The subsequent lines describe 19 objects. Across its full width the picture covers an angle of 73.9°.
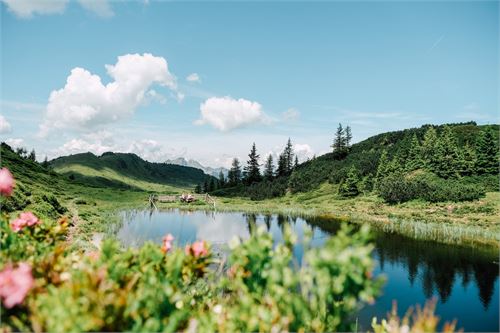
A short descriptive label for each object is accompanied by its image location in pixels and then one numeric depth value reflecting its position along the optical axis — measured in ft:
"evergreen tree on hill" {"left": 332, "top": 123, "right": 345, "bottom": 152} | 296.22
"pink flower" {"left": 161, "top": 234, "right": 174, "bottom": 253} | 17.81
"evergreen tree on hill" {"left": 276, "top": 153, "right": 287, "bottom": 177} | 324.68
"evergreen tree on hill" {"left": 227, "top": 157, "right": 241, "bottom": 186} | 351.79
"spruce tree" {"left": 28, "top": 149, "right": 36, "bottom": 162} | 402.93
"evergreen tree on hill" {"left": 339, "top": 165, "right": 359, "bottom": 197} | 201.26
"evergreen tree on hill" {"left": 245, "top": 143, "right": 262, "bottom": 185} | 323.57
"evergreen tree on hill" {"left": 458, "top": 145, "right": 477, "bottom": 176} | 169.48
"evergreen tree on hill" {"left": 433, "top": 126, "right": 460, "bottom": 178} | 173.78
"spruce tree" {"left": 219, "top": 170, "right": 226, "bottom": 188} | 358.53
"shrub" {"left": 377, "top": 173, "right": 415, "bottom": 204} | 158.10
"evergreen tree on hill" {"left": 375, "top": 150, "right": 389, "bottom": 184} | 203.82
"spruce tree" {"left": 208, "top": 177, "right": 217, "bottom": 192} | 354.54
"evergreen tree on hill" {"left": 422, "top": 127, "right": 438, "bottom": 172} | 191.67
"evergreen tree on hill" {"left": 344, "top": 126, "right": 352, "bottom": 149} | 297.53
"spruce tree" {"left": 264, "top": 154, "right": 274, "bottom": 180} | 328.29
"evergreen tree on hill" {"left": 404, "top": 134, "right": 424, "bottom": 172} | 200.60
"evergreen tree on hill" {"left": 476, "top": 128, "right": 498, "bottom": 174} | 164.35
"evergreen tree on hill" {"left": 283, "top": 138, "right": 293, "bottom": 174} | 328.49
